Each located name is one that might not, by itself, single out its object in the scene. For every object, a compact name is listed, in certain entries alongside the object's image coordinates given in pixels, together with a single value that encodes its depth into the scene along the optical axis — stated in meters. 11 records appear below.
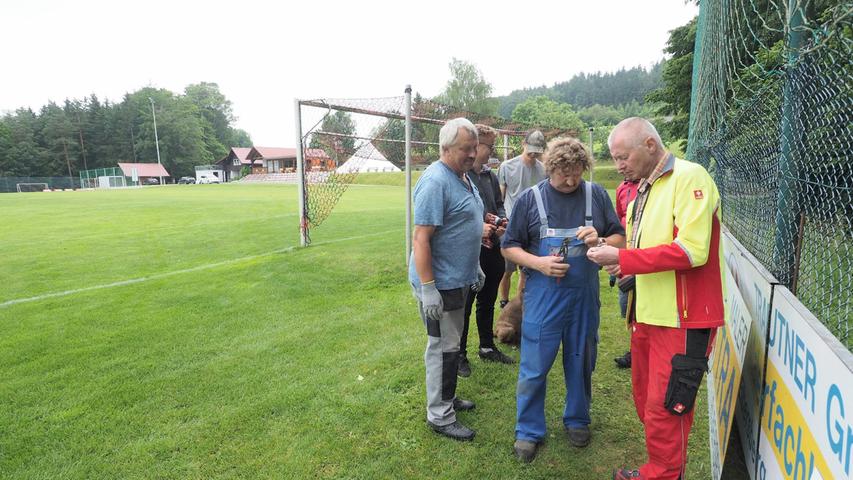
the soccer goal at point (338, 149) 8.74
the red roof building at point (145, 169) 69.25
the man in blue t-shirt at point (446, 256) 2.88
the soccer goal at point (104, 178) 63.03
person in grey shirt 4.86
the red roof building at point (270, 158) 67.69
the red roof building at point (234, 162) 76.81
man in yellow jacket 2.04
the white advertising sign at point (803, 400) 1.31
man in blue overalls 2.71
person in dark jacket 4.07
